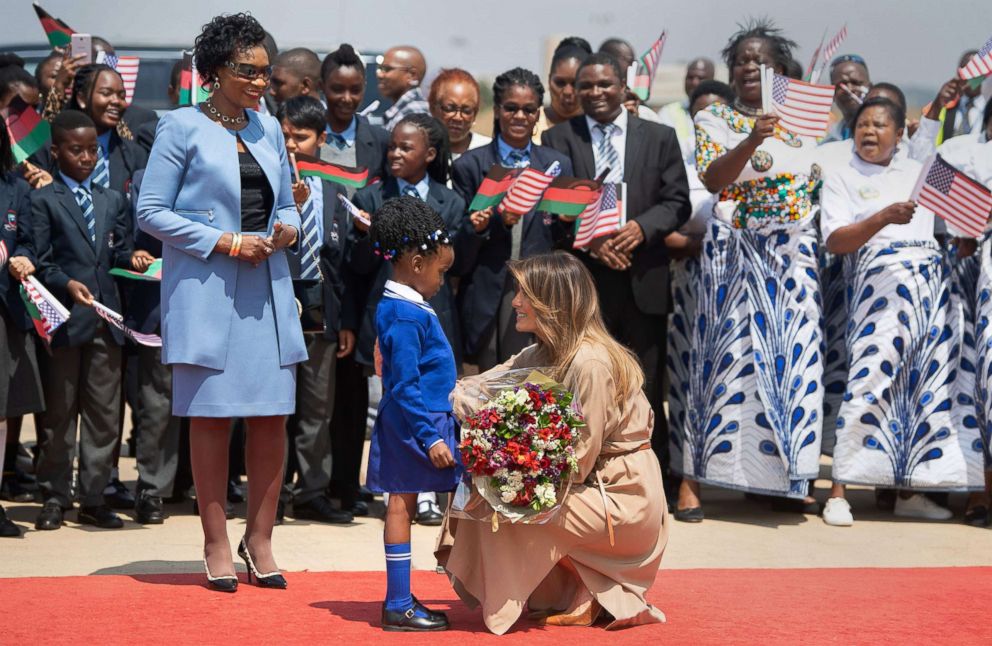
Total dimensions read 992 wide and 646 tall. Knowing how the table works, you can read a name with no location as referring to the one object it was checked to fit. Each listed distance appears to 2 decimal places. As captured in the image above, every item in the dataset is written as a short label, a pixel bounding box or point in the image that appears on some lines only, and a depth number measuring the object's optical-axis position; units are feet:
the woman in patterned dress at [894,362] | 50.42
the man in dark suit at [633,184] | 50.60
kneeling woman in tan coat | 31.65
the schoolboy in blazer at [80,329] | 44.96
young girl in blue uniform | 31.22
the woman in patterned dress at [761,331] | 49.55
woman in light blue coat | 34.91
